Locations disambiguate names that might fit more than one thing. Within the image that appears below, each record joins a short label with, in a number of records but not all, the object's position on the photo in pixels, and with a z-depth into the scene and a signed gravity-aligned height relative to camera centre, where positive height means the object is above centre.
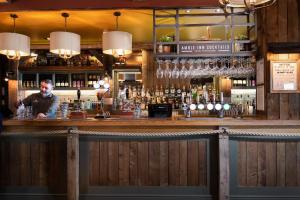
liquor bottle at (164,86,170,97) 7.80 +0.16
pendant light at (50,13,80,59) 4.72 +0.86
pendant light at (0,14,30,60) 4.73 +0.83
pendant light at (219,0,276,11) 3.11 +0.96
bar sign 4.58 +0.74
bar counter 3.88 -0.76
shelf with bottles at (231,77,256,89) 8.12 +0.39
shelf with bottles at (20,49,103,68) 8.28 +1.03
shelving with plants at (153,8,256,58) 4.56 +0.80
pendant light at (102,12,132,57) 4.66 +0.86
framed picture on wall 4.06 +0.27
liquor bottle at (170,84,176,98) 7.77 +0.16
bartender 5.10 -0.03
